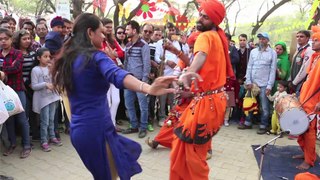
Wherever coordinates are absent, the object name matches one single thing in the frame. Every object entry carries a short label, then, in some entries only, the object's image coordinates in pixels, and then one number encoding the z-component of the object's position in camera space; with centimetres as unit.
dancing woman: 211
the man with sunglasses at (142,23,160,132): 614
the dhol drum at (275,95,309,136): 379
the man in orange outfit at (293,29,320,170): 424
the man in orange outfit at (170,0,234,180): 302
